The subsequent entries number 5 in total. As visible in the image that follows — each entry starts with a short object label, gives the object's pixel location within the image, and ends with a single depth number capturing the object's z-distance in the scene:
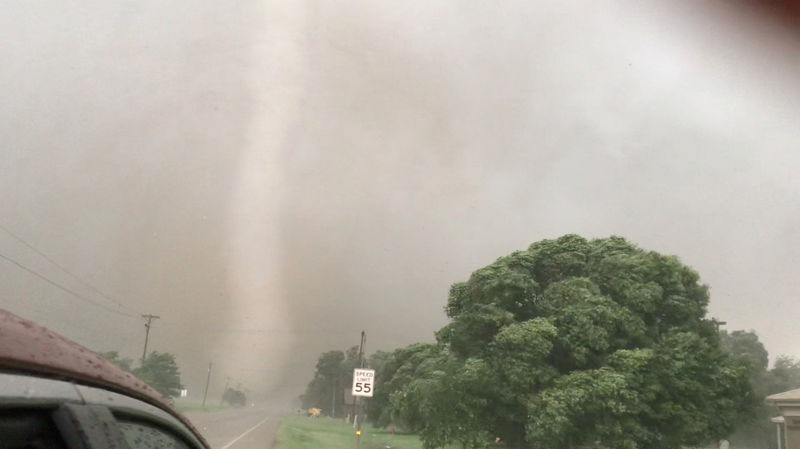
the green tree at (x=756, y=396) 25.58
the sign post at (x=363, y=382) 19.36
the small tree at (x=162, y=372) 35.84
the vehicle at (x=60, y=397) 1.21
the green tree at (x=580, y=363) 20.27
